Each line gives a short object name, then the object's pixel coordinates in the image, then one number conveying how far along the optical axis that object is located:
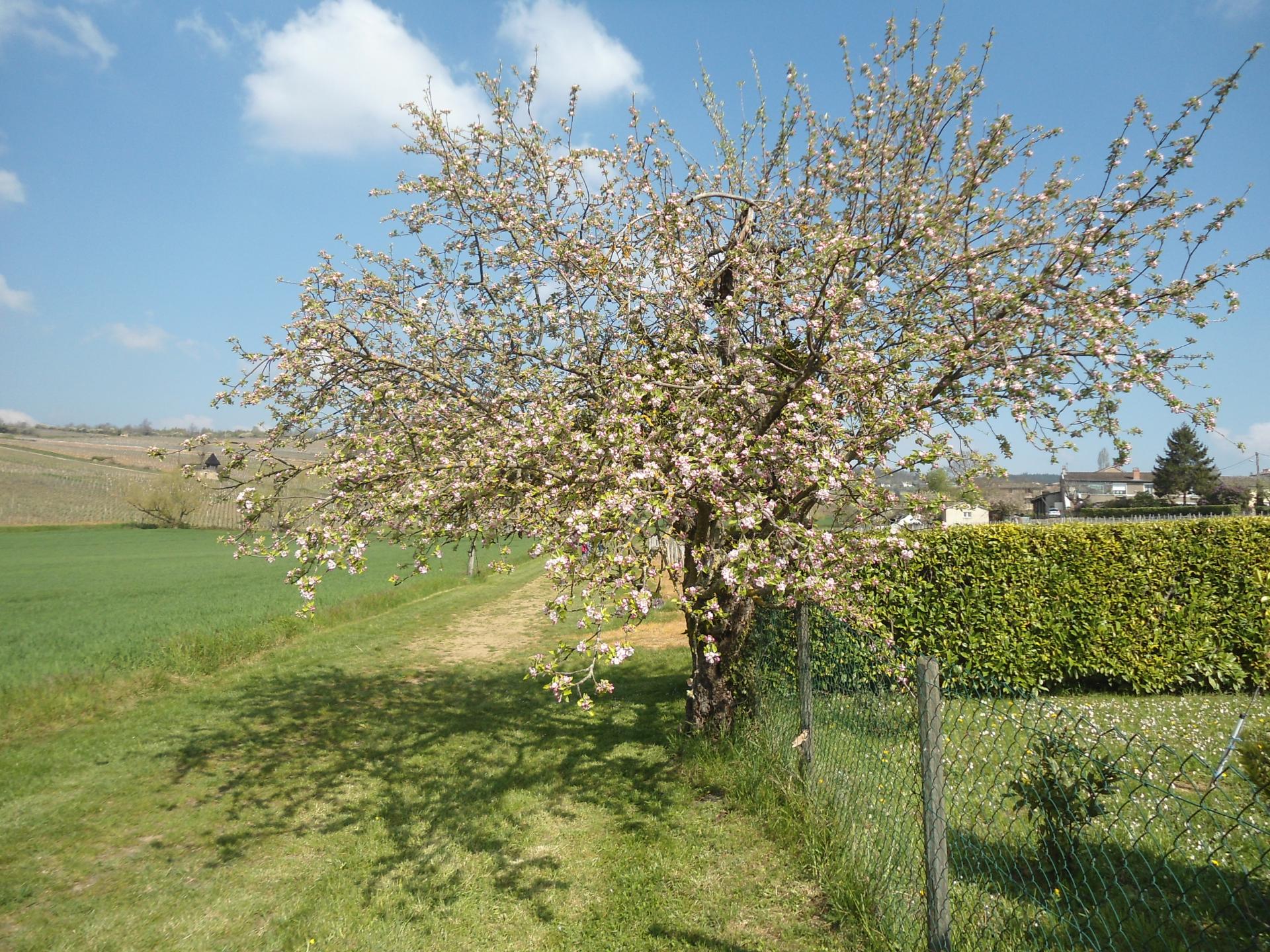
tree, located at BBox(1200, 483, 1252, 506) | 65.50
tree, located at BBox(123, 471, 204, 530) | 63.12
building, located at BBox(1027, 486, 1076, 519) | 84.31
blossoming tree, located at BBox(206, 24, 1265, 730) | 5.79
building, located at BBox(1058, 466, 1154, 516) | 96.44
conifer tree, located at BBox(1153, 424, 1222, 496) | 72.44
